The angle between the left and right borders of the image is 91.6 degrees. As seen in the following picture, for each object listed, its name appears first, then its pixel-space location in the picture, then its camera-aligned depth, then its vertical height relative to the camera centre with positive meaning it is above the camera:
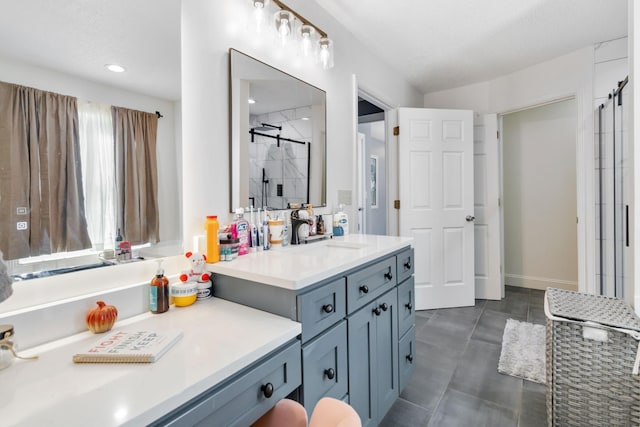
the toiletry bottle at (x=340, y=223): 2.07 -0.11
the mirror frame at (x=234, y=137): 1.45 +0.33
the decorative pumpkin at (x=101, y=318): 0.93 -0.33
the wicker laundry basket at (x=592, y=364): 1.28 -0.70
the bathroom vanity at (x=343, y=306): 1.02 -0.40
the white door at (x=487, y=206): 3.31 -0.02
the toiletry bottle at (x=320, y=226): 1.99 -0.13
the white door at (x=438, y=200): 3.09 +0.05
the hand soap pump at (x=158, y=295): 1.07 -0.30
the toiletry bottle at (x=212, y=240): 1.26 -0.13
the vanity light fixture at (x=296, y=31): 1.54 +0.99
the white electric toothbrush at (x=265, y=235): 1.57 -0.14
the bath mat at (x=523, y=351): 2.00 -1.07
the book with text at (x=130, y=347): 0.73 -0.35
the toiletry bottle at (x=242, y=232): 1.40 -0.11
